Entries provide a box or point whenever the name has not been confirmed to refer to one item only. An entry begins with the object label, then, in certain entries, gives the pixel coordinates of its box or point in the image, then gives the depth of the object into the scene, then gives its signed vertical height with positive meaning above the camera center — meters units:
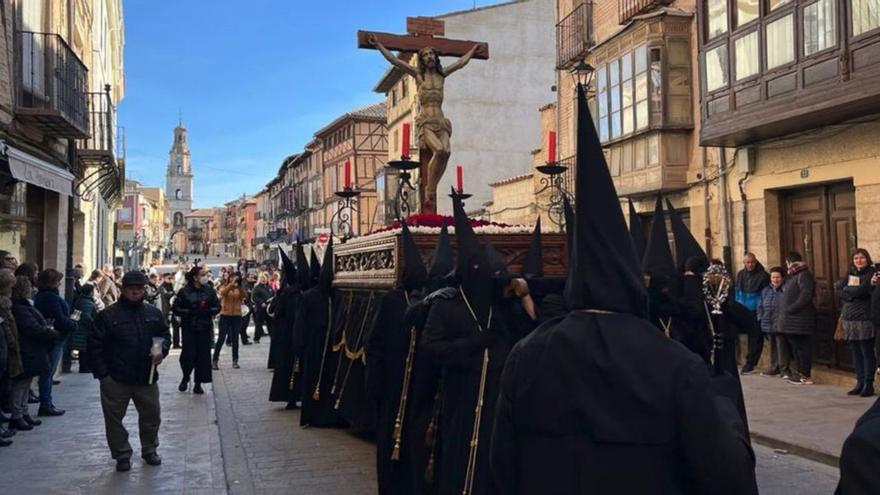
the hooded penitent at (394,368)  5.57 -0.79
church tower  135.00 +17.87
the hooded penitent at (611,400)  2.28 -0.42
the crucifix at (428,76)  8.18 +2.26
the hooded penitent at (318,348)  8.64 -0.92
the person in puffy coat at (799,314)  11.21 -0.70
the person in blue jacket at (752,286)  12.36 -0.29
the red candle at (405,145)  8.01 +1.46
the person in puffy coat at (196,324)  10.93 -0.75
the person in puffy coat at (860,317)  9.81 -0.67
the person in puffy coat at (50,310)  8.83 -0.41
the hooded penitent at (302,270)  9.85 +0.05
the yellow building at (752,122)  10.91 +2.61
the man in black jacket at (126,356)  6.53 -0.74
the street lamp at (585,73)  13.46 +4.22
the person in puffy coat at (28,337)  7.81 -0.66
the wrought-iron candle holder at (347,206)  9.64 +1.00
